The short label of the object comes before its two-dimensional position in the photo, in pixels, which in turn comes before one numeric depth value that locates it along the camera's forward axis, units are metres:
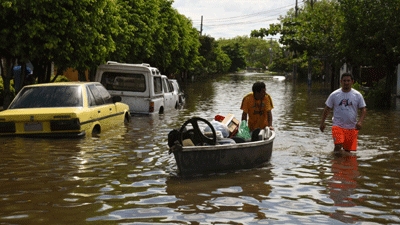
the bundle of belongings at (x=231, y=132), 10.54
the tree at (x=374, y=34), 26.77
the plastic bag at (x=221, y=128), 10.84
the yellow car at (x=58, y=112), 13.30
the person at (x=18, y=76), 24.08
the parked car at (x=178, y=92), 27.75
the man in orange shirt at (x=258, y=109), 11.67
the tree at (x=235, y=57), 192.12
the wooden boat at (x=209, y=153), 9.51
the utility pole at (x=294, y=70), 84.37
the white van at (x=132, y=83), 20.25
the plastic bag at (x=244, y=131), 11.35
